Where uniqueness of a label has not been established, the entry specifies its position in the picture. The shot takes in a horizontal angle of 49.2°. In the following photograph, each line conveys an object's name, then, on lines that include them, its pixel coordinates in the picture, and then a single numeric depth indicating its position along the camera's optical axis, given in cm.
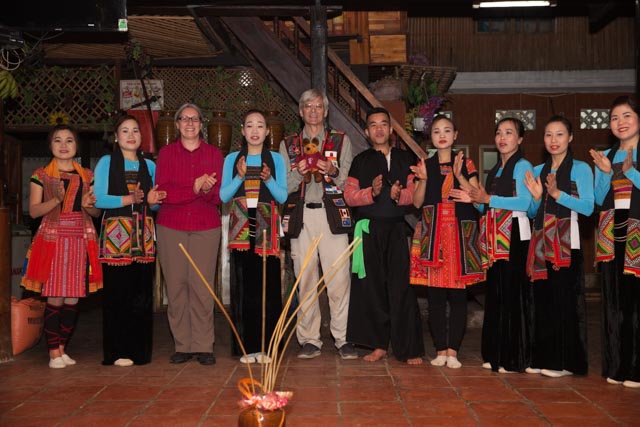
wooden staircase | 687
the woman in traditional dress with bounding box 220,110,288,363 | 473
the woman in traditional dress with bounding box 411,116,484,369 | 459
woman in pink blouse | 470
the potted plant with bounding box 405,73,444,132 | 844
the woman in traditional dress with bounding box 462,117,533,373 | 442
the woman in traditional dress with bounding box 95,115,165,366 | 471
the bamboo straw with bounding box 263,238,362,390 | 266
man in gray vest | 484
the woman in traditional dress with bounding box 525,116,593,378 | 425
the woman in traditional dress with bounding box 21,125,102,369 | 468
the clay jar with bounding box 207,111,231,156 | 746
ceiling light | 662
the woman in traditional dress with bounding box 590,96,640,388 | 407
